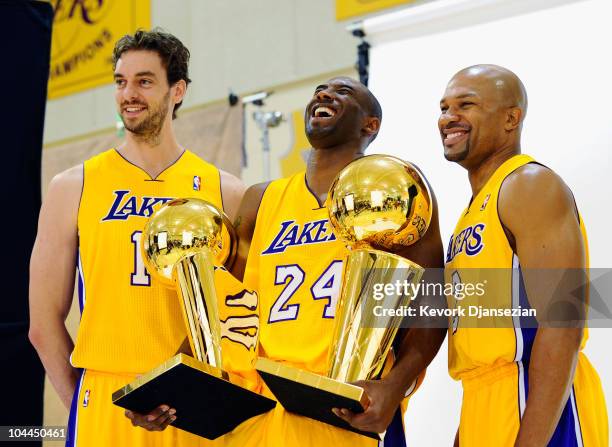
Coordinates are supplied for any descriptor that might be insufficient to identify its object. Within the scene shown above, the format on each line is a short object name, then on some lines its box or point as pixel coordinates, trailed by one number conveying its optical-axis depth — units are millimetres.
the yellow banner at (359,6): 6561
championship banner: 8578
